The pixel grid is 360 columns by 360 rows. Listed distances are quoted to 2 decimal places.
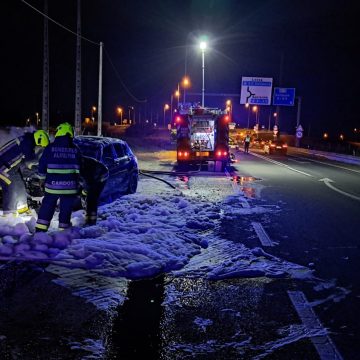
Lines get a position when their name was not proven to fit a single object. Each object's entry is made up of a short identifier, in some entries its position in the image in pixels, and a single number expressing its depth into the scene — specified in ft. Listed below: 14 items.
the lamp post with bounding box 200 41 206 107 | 103.68
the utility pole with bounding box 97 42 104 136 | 78.43
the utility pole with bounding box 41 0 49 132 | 67.67
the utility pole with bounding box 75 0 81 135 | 68.90
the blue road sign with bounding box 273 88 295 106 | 152.35
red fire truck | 70.44
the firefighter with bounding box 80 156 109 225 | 24.86
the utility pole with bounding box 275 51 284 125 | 172.86
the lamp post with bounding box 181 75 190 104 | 121.60
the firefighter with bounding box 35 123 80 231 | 22.97
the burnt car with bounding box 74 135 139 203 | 34.34
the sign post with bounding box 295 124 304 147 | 147.54
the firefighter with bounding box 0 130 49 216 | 26.17
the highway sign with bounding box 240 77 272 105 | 139.03
